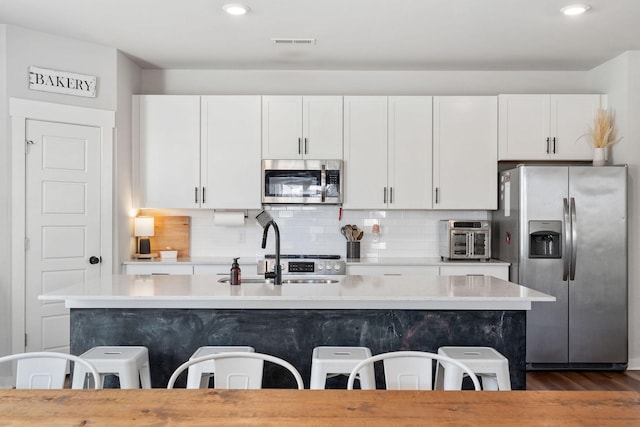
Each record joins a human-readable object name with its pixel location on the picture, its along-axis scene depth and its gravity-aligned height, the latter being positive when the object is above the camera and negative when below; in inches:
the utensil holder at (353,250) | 191.3 -13.4
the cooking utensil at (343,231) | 195.1 -6.8
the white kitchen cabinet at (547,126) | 183.8 +31.7
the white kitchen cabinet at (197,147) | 186.5 +23.5
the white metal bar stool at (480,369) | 88.7 -27.0
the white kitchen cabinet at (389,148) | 186.5 +23.8
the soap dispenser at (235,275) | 116.3 -14.0
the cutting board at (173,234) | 197.8 -8.3
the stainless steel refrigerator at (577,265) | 166.4 -16.2
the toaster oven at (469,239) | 182.1 -8.7
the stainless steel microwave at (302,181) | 184.5 +11.5
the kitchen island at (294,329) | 107.8 -24.0
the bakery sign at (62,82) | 155.6 +40.2
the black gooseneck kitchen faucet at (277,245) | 118.5 -7.5
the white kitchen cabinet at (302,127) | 186.4 +31.0
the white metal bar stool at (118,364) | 90.9 -27.0
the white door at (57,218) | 155.2 -2.1
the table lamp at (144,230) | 186.1 -6.5
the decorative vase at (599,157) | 175.2 +19.8
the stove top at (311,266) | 176.1 -18.0
